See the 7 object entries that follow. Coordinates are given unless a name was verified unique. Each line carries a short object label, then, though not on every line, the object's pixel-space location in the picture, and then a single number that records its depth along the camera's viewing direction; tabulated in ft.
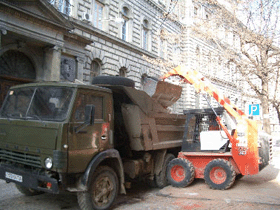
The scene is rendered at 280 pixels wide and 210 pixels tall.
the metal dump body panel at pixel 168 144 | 23.41
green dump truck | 15.28
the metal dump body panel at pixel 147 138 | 21.40
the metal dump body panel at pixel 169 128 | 24.16
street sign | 44.57
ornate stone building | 39.73
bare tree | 47.91
